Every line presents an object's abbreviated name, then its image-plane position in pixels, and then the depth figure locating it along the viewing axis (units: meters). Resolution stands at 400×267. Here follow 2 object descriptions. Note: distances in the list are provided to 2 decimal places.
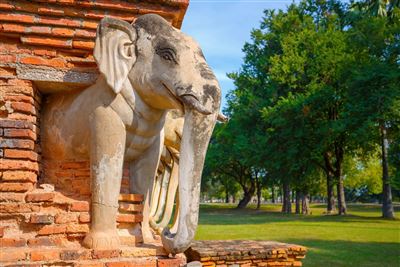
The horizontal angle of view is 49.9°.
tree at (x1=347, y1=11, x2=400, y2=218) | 20.92
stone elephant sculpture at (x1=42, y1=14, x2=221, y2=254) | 3.12
